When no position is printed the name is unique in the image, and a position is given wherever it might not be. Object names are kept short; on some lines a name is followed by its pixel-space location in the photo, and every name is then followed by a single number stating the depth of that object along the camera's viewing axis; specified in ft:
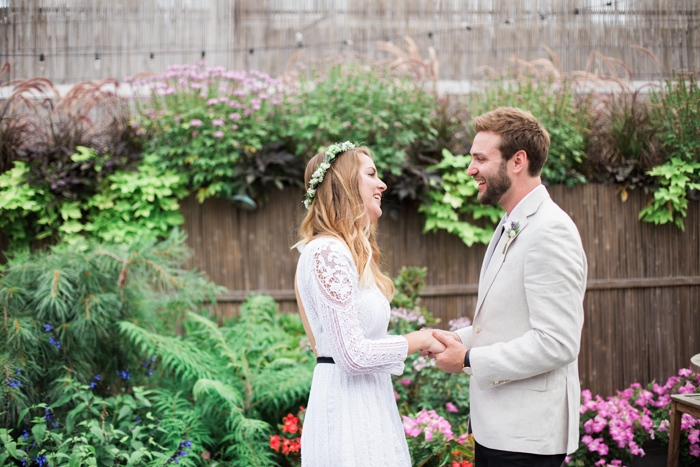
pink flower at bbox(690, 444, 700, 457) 12.66
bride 7.08
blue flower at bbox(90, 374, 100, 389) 11.97
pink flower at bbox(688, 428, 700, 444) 12.62
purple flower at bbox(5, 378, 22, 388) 11.20
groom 7.05
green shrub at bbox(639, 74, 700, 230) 17.20
